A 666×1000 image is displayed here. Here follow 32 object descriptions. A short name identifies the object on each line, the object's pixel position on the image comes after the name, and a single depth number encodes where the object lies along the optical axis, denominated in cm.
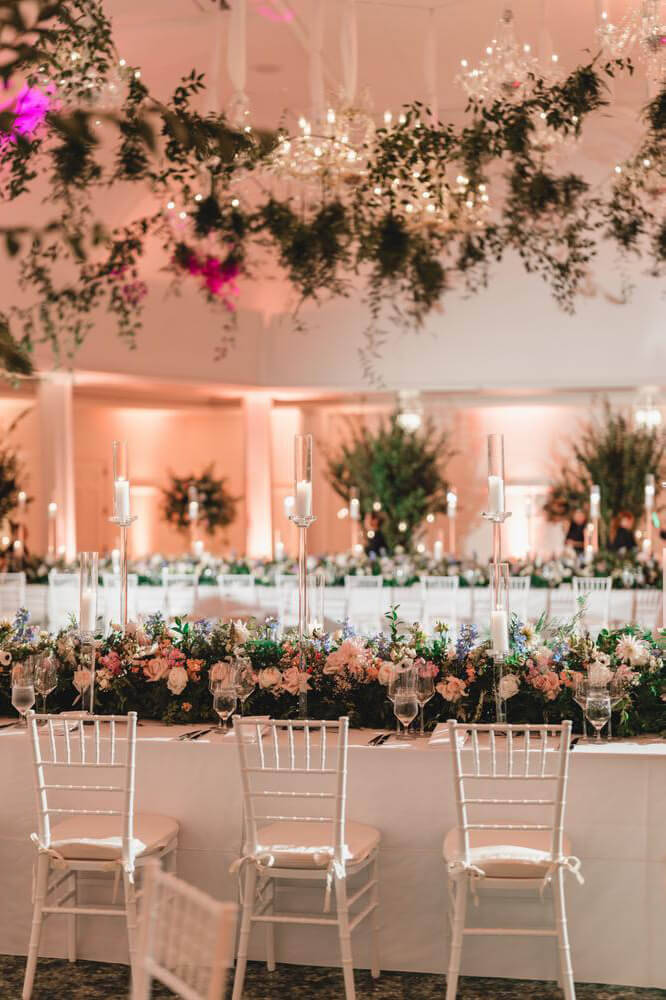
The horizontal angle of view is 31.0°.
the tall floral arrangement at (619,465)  1286
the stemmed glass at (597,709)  427
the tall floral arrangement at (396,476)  1312
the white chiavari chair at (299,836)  380
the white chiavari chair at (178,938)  185
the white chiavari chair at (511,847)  368
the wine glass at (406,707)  441
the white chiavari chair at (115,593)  1015
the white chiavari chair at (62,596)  991
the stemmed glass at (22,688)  462
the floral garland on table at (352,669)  454
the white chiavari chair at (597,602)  895
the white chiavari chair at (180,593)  1009
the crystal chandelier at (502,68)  764
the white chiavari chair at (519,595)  924
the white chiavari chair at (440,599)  933
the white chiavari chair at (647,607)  912
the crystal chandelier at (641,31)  726
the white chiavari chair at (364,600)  960
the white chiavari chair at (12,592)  1007
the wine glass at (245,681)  458
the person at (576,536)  1161
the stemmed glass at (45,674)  473
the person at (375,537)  1200
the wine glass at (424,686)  443
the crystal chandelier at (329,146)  866
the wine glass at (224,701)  457
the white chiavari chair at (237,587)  1010
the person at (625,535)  1133
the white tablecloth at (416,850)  411
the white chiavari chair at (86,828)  390
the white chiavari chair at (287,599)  961
